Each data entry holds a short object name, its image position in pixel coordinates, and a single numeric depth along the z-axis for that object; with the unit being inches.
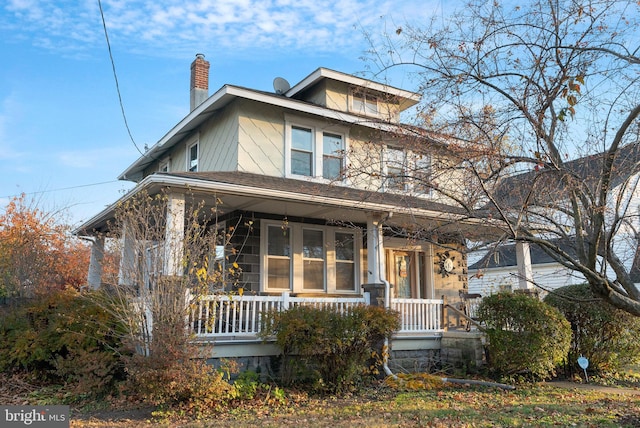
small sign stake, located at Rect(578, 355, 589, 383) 359.6
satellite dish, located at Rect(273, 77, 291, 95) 563.2
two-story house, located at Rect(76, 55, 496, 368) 361.0
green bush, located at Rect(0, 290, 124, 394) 293.7
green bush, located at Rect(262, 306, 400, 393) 306.2
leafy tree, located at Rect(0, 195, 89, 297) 458.6
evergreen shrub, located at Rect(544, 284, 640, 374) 382.3
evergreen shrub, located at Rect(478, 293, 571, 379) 348.2
